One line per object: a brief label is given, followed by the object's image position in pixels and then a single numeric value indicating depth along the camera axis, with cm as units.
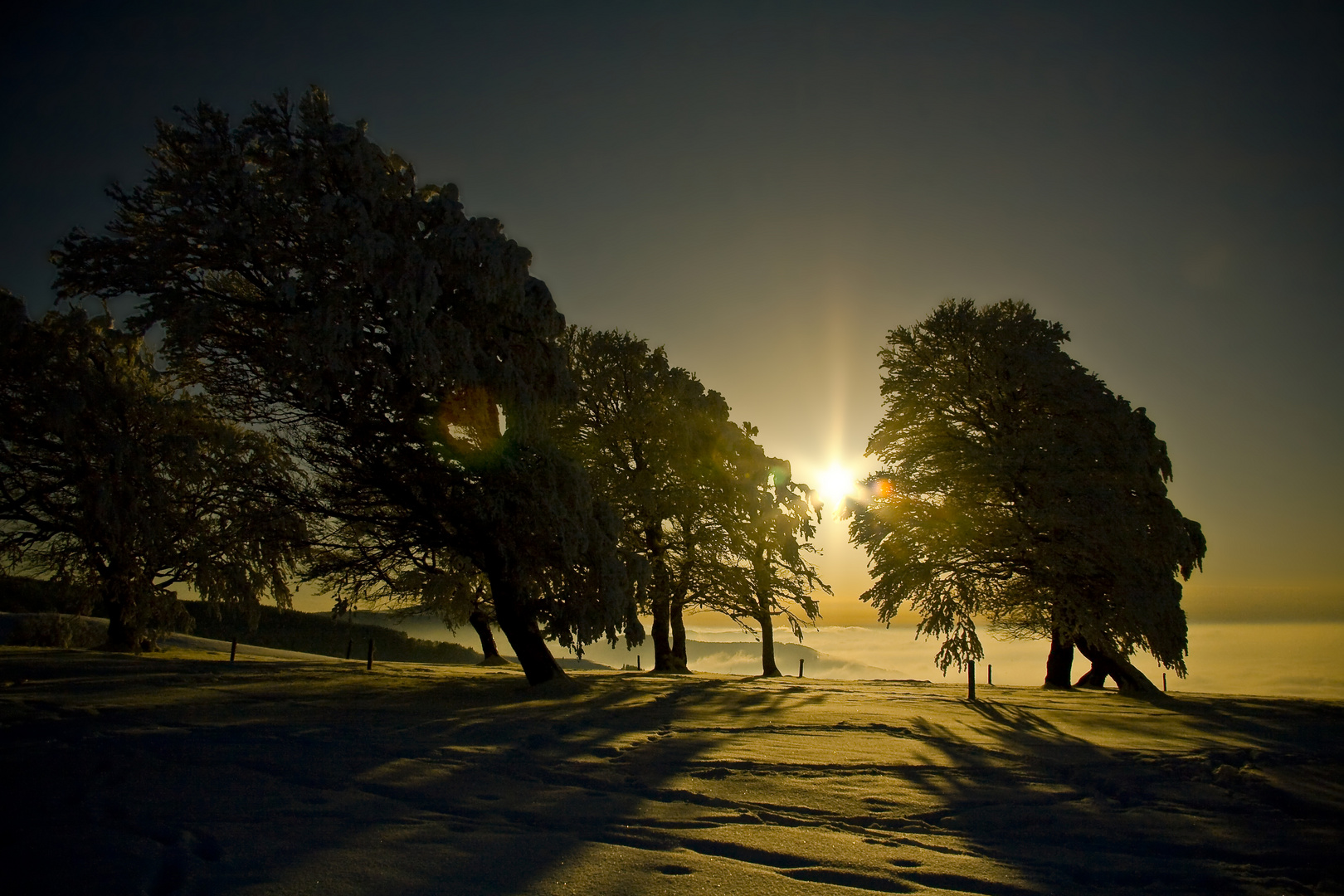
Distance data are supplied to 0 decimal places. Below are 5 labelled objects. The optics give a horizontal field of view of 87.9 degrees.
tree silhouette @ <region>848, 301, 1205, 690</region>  1684
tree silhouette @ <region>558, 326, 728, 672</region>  2238
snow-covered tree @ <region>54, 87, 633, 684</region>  1220
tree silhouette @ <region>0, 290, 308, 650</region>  1595
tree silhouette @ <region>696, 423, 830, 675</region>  2317
